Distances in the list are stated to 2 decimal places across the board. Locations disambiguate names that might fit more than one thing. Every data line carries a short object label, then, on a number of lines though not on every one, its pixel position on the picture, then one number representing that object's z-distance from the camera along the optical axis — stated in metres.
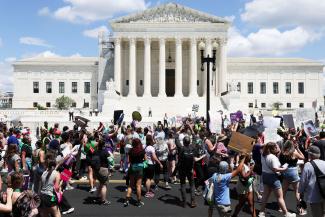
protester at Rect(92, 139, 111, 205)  12.23
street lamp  23.06
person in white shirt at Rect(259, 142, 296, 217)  10.30
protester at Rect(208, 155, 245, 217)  9.02
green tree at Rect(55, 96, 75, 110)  80.21
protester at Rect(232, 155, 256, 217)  10.18
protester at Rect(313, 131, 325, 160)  11.32
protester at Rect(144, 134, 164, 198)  13.13
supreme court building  67.38
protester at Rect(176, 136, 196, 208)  12.02
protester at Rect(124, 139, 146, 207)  11.93
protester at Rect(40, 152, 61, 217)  8.88
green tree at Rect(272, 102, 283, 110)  83.24
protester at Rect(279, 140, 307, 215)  11.11
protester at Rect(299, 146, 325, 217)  8.42
